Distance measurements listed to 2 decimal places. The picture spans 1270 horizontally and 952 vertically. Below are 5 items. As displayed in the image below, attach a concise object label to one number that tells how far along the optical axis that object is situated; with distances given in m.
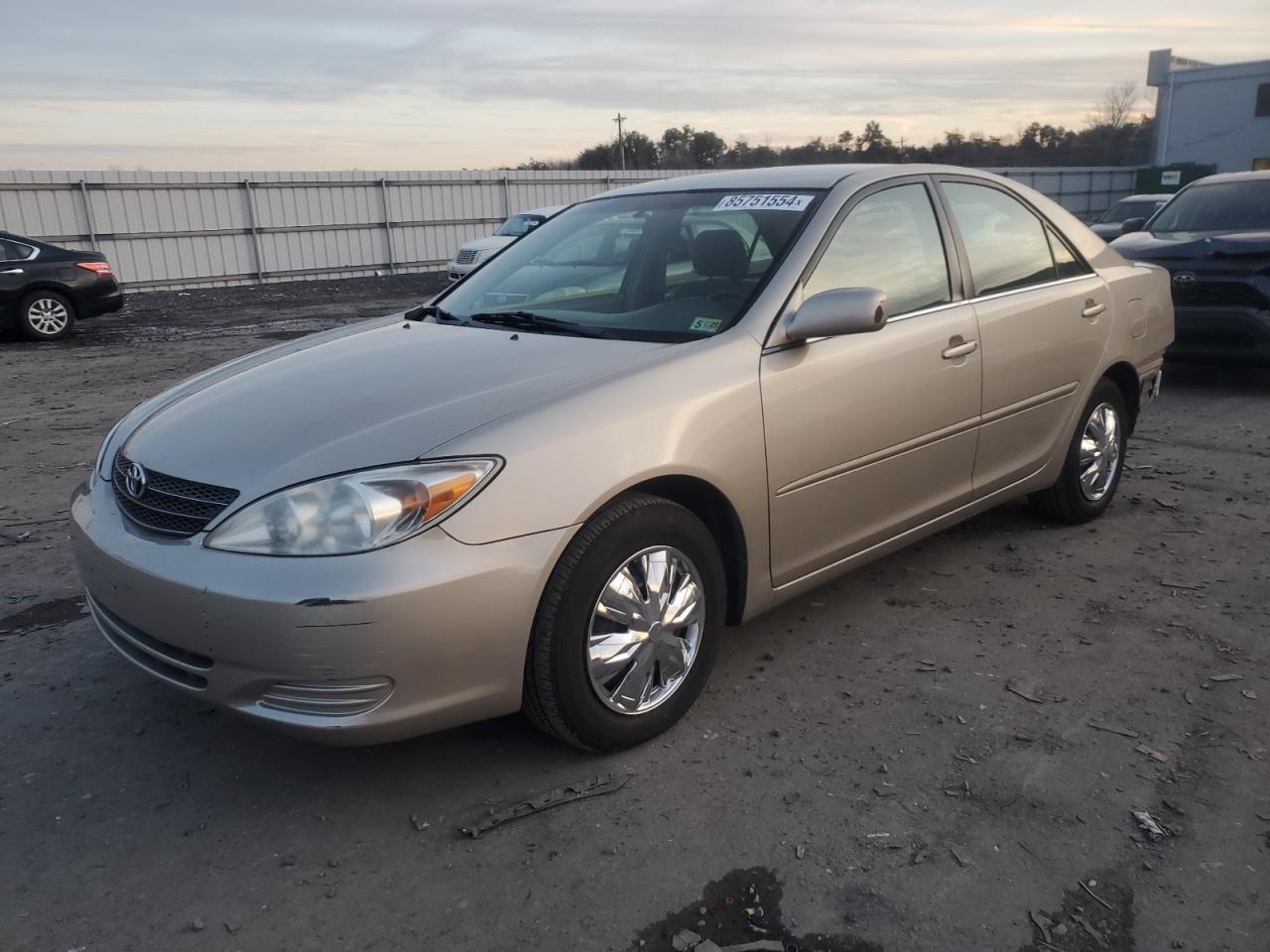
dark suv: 7.66
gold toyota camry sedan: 2.53
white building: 35.66
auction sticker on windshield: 3.64
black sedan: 12.81
